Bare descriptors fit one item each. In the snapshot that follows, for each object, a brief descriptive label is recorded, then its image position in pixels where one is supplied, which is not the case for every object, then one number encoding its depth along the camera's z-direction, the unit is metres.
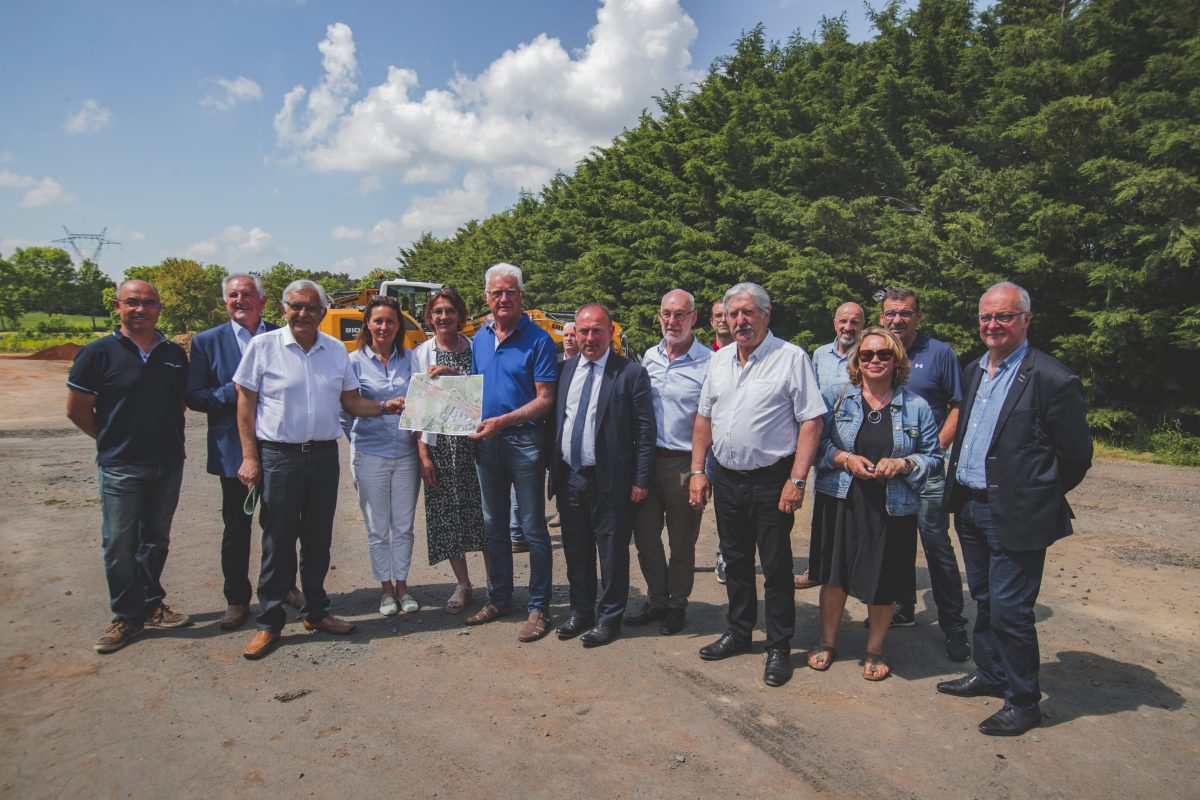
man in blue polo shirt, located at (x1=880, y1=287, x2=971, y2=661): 4.17
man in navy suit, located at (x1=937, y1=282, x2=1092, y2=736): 3.28
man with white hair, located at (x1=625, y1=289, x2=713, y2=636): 4.56
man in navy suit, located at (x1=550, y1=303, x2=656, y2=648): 4.29
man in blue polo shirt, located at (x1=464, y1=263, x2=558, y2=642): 4.46
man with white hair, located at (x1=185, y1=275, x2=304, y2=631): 4.46
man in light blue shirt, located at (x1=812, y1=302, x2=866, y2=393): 4.93
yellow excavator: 18.38
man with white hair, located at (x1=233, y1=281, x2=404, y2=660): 4.17
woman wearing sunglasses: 3.79
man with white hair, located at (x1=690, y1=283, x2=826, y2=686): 3.85
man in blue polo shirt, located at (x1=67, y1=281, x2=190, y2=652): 4.21
